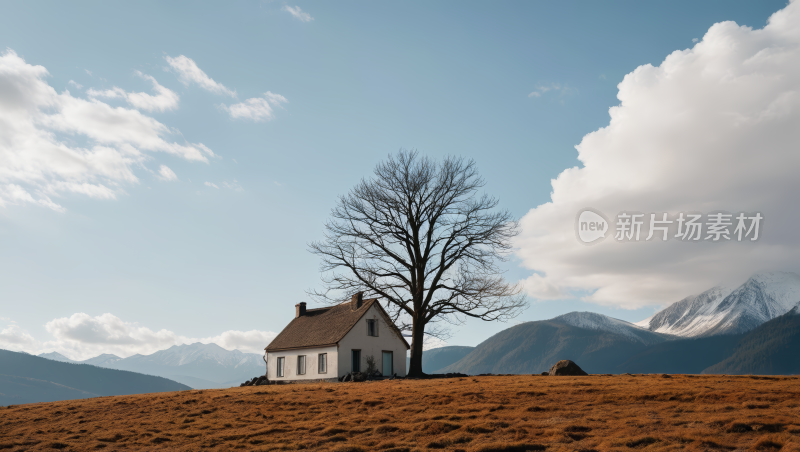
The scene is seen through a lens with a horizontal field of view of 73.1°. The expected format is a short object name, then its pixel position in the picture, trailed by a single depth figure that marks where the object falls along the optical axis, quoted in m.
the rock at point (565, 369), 32.03
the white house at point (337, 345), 42.22
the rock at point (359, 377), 36.12
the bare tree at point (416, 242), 35.06
